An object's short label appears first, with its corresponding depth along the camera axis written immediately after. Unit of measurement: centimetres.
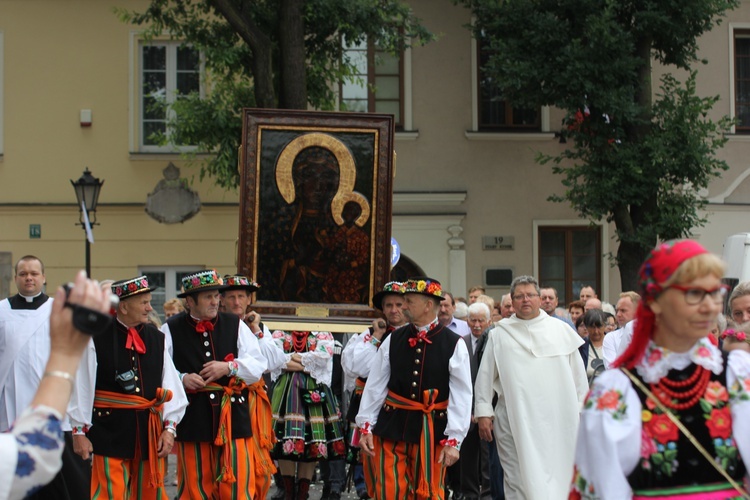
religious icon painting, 1151
